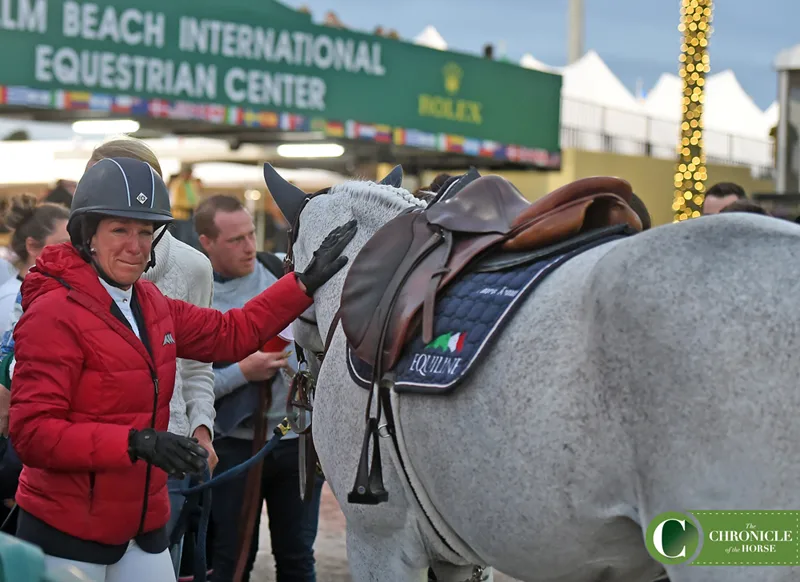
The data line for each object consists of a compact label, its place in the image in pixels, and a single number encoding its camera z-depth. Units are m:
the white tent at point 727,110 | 26.56
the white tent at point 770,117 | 29.92
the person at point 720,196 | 6.77
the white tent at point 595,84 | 24.50
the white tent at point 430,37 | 22.12
